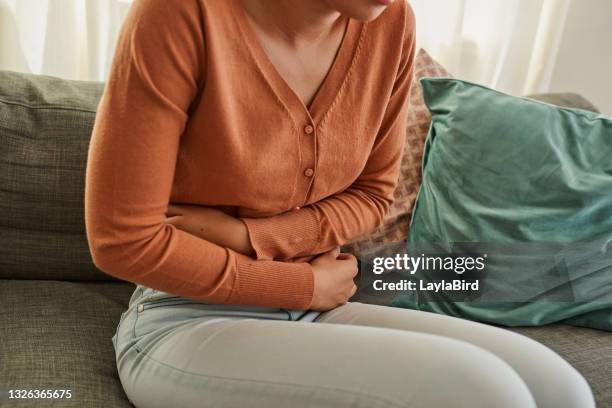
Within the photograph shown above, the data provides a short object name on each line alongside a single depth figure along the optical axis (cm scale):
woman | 86
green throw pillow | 147
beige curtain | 180
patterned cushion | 165
